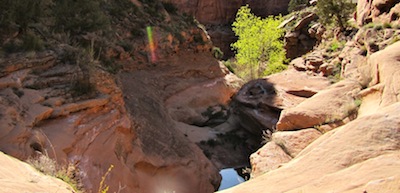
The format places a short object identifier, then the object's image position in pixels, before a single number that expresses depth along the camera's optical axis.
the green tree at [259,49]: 30.06
